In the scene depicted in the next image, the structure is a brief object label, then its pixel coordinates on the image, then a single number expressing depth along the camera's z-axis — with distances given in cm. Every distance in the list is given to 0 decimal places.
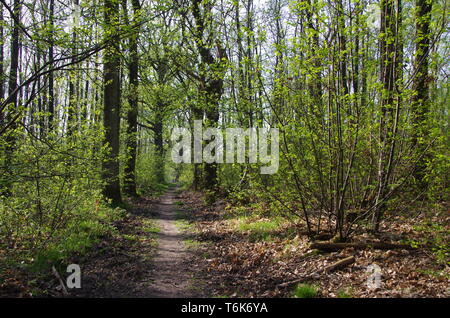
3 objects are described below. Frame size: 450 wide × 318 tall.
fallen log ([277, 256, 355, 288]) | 506
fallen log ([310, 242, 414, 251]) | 573
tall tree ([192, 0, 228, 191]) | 1276
